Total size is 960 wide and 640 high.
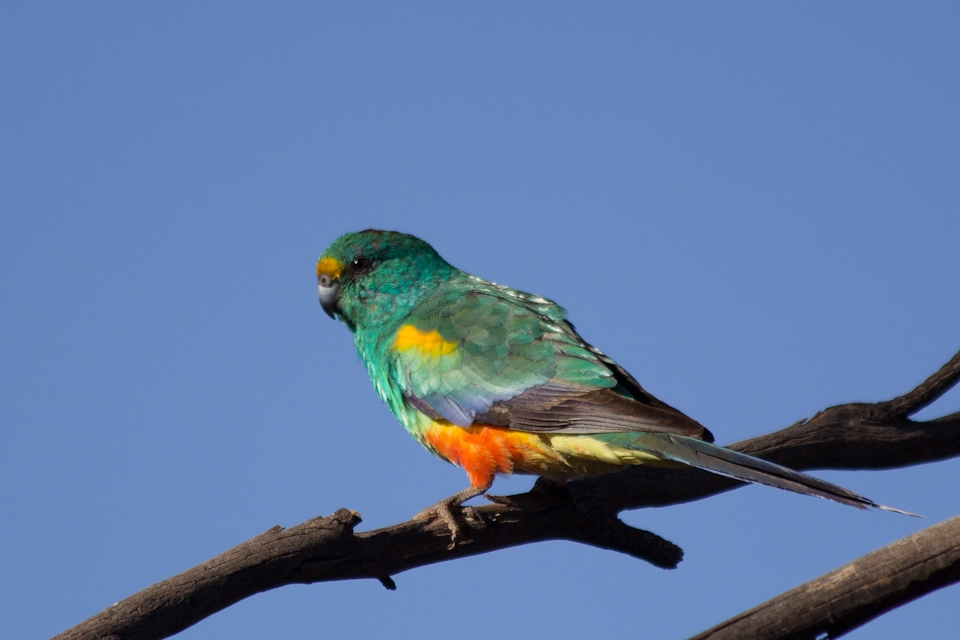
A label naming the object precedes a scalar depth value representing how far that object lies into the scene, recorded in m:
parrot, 11.56
